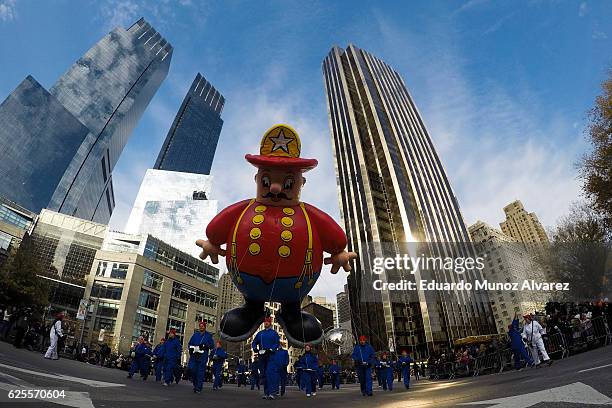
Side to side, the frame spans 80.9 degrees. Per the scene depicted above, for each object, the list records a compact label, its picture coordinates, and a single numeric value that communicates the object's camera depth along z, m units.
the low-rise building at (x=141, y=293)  44.16
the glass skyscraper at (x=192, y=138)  163.88
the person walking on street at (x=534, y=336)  9.88
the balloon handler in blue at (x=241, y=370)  17.14
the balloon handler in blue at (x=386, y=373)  10.73
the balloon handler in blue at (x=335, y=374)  15.36
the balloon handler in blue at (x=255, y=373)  11.53
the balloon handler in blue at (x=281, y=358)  6.78
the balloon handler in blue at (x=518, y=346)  10.74
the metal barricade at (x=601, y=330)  11.20
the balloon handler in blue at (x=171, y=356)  8.66
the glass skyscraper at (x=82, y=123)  85.25
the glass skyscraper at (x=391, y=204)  49.53
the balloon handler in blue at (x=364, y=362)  8.16
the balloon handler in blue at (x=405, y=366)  11.54
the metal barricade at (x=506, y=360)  14.03
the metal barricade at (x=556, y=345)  12.44
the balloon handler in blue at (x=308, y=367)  9.45
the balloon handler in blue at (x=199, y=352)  7.63
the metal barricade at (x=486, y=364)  15.20
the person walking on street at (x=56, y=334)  9.74
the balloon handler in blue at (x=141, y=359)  11.15
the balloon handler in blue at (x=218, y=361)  9.80
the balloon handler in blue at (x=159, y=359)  9.33
